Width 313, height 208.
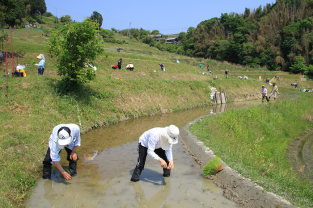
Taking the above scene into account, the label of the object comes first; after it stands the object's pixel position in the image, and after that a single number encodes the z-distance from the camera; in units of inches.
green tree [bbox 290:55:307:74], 2235.6
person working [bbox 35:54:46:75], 552.7
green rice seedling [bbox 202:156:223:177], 219.9
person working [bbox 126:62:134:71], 950.4
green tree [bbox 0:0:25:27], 759.2
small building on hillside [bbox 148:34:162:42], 5362.2
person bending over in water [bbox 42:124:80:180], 180.4
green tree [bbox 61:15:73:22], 3665.4
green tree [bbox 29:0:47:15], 3358.5
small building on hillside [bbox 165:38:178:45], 5000.0
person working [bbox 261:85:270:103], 741.9
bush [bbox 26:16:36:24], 2913.4
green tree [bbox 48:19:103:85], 424.8
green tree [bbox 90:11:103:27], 4129.2
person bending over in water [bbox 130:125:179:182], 177.6
